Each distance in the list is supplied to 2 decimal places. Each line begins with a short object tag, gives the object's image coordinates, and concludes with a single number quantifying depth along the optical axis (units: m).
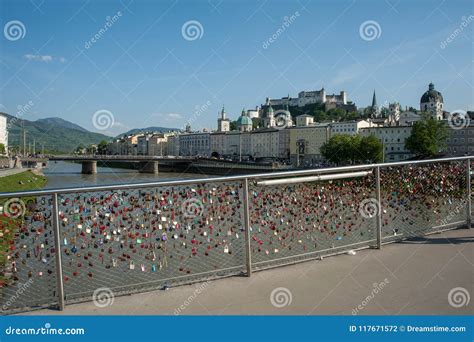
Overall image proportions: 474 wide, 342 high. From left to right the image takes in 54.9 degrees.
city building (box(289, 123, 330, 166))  100.50
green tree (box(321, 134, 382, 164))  65.19
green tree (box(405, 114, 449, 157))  62.81
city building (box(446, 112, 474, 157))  83.06
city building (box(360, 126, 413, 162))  87.93
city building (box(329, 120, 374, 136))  96.25
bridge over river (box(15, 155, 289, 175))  70.94
